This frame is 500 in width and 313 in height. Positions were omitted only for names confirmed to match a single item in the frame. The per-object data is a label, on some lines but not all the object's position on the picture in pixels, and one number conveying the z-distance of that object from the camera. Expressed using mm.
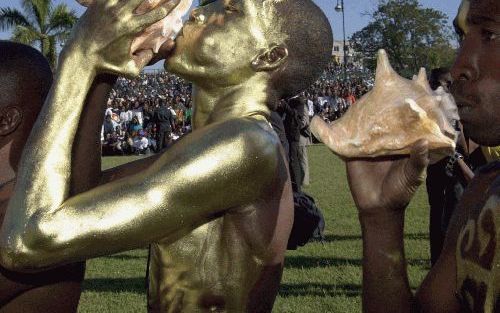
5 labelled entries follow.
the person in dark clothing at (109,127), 27578
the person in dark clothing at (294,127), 11000
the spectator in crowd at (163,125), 22031
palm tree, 34031
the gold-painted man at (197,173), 1811
